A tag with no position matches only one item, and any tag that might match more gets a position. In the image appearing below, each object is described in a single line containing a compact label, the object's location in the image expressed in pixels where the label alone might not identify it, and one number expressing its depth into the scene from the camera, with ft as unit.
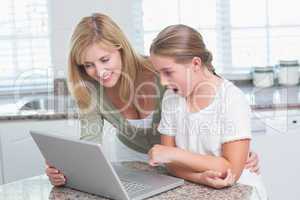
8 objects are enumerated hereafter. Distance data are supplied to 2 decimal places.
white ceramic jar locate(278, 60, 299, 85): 10.01
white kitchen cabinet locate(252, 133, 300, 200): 8.78
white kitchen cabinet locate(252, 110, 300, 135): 8.66
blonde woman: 6.04
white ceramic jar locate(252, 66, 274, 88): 10.09
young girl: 5.04
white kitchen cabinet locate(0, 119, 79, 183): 8.84
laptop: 4.45
